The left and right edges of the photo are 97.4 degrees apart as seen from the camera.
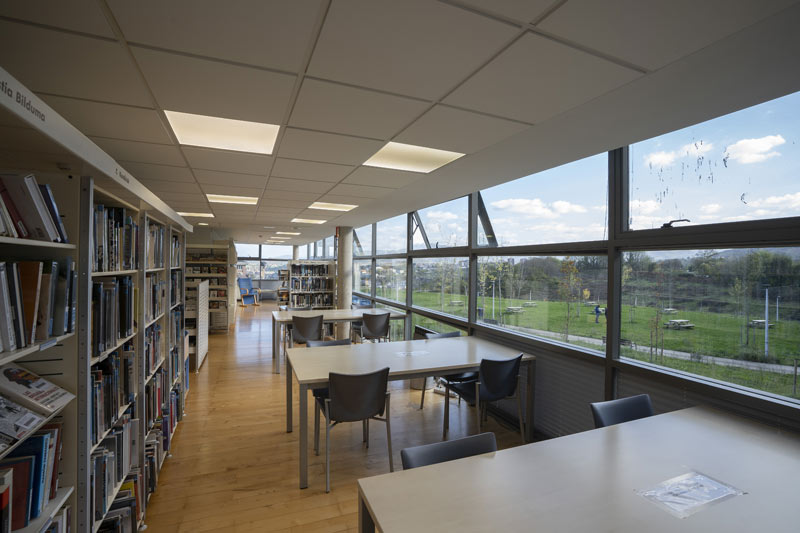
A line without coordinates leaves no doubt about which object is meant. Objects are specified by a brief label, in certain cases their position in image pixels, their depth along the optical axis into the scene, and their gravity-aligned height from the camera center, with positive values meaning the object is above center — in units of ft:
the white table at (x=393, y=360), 8.54 -2.71
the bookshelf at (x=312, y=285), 26.53 -1.48
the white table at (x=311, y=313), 17.16 -2.66
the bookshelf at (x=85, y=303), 3.53 -0.56
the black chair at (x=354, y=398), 8.04 -3.11
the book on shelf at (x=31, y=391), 3.57 -1.37
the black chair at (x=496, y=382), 9.36 -3.15
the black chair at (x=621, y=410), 6.48 -2.73
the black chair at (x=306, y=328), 16.74 -3.01
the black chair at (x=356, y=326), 19.74 -3.44
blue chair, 47.70 -3.82
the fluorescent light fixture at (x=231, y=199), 14.33 +2.78
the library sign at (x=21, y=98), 2.53 +1.26
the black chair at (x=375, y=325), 17.26 -2.92
